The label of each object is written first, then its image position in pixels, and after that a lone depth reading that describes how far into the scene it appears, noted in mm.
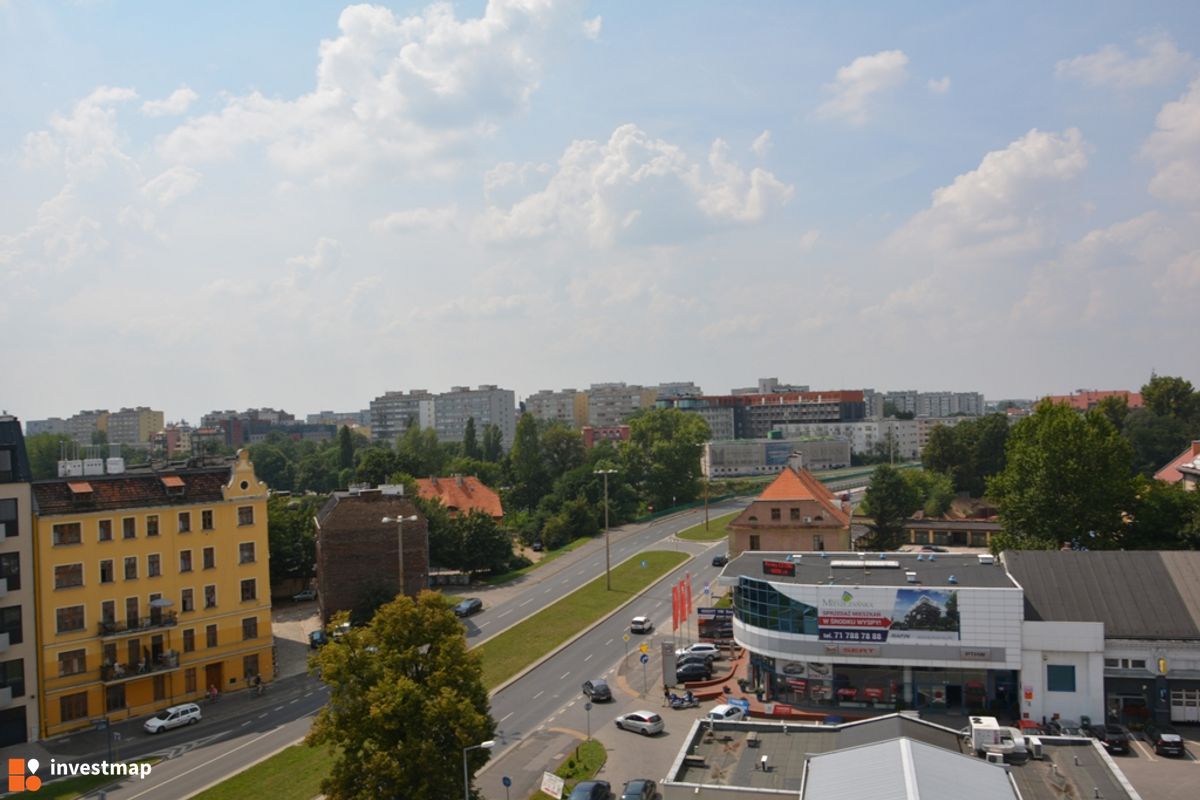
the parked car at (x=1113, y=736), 40469
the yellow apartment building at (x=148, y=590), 47688
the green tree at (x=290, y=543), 76000
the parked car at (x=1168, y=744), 39469
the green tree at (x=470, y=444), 160750
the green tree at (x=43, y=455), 175875
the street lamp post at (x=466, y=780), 30438
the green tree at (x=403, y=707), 30281
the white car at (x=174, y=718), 46688
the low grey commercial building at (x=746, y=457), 191250
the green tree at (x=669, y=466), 131000
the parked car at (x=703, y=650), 54719
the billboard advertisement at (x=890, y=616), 45281
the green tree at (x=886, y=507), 87625
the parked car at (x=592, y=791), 35250
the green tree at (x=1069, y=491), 67000
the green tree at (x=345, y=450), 167500
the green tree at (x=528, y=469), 124750
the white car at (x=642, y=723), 44031
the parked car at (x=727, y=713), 43178
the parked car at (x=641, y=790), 35344
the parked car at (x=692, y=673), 51688
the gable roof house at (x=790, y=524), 72875
